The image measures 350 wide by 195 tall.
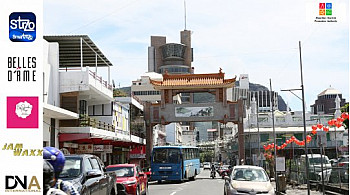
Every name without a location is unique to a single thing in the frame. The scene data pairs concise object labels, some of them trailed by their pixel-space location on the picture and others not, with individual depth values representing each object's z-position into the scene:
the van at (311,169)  26.90
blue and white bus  38.69
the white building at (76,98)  32.75
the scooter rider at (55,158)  5.52
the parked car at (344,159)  33.96
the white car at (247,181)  16.81
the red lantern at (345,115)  14.91
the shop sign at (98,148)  41.58
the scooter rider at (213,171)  51.75
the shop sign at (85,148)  38.47
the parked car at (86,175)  11.03
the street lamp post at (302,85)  21.77
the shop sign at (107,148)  44.50
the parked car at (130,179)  18.47
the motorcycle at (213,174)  51.75
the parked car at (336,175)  20.33
